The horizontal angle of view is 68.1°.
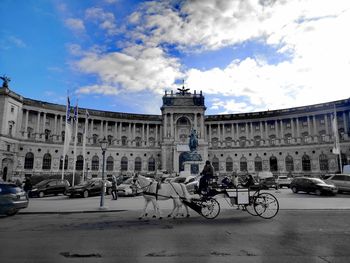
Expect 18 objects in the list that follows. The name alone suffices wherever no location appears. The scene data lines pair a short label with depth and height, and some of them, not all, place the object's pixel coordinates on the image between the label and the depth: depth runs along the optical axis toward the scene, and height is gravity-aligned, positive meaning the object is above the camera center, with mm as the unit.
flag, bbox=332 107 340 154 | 42088 +5088
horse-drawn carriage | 12430 -1290
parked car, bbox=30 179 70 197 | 26703 -1833
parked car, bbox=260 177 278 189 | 34412 -1707
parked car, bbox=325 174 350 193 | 25606 -1113
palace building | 60562 +8726
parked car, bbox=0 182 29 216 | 13719 -1544
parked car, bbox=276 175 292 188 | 42647 -1950
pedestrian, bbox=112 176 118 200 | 22816 -1294
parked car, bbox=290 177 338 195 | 24344 -1581
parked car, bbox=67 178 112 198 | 25484 -1868
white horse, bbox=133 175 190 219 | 12938 -1091
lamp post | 16688 +1553
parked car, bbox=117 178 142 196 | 27470 -2080
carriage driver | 12812 -339
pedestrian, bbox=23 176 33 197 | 25016 -1403
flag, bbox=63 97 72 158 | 33844 +5060
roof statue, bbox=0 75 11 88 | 57088 +19431
